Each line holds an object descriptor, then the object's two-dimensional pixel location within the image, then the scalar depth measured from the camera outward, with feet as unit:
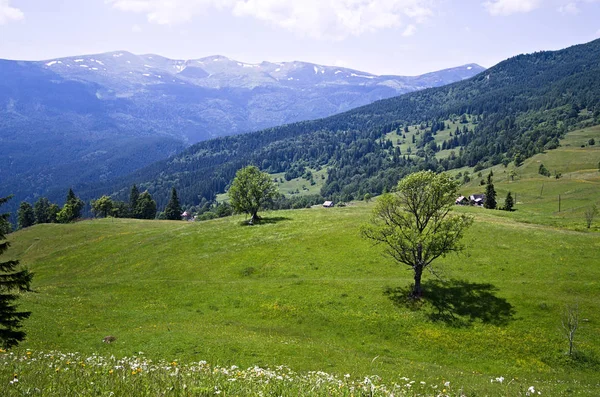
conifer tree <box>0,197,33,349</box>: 87.69
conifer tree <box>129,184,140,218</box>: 501.15
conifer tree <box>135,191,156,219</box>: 488.85
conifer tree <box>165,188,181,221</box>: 503.61
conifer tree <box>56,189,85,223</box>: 459.32
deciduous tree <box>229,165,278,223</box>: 288.92
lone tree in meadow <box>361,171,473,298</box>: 152.56
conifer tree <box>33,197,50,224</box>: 512.63
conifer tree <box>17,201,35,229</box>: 502.09
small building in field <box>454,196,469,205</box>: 542.61
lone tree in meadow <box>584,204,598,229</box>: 242.41
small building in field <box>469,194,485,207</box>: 542.16
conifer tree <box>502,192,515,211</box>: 386.73
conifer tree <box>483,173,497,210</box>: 403.32
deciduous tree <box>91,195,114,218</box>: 469.98
